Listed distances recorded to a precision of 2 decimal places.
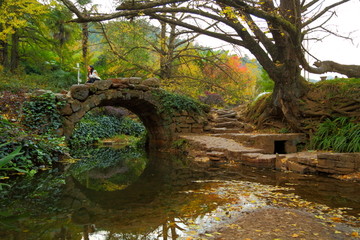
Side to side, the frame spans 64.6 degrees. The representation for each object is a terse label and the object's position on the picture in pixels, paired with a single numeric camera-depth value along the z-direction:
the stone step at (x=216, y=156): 7.38
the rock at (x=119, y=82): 9.57
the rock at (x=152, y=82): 10.63
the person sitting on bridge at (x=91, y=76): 10.22
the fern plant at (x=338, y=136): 6.16
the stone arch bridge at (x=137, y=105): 8.51
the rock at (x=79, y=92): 8.59
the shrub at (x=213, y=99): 17.48
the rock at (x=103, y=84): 9.09
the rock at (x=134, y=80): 10.02
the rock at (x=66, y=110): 8.28
